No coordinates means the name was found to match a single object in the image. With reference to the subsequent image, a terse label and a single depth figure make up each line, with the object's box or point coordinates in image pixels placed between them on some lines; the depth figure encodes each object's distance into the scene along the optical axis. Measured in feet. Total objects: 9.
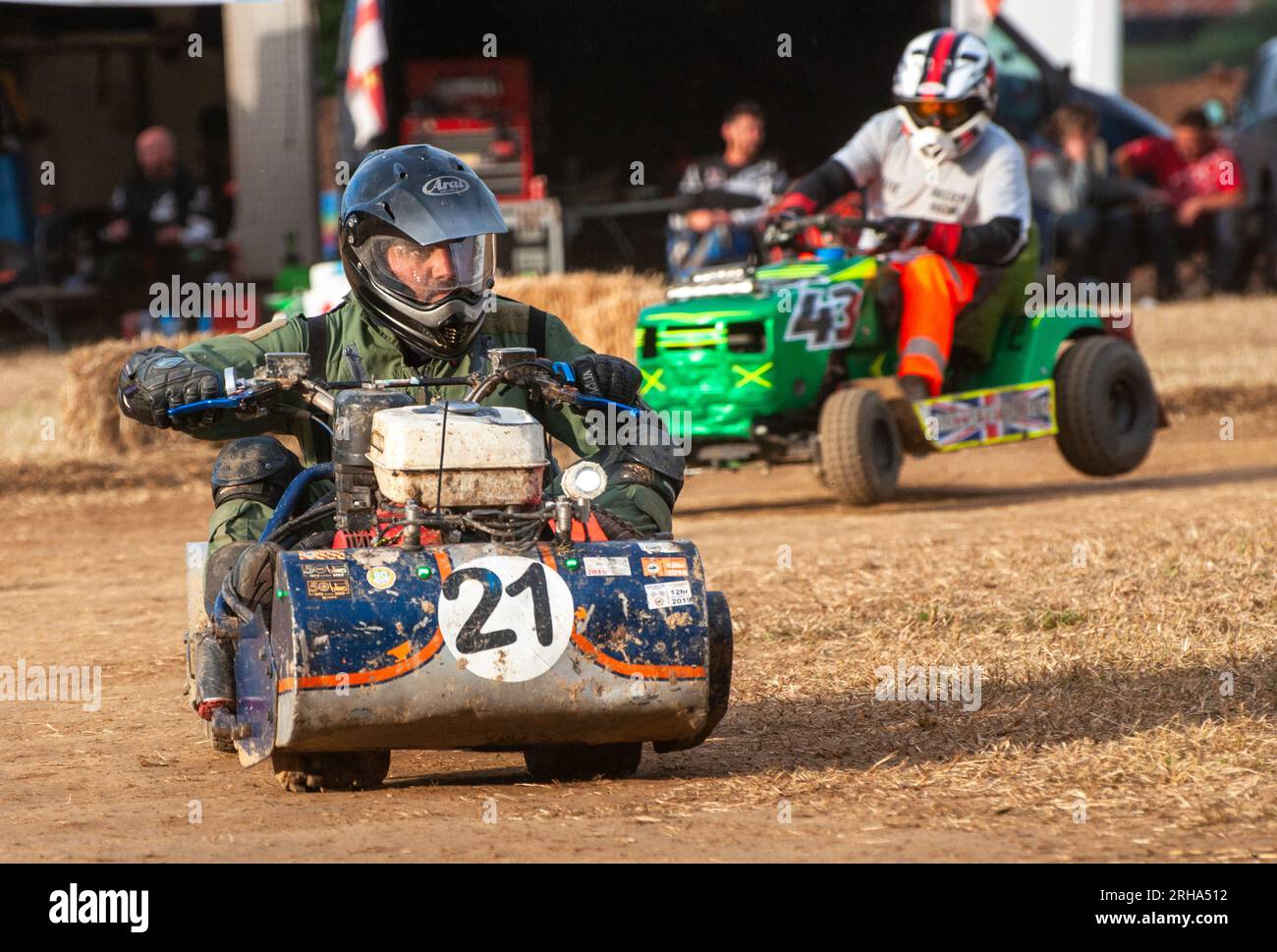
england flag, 47.09
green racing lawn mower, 30.30
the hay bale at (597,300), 41.75
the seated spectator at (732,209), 48.16
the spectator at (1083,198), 60.44
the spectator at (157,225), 53.52
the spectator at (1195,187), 64.80
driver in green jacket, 15.69
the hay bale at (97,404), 39.34
